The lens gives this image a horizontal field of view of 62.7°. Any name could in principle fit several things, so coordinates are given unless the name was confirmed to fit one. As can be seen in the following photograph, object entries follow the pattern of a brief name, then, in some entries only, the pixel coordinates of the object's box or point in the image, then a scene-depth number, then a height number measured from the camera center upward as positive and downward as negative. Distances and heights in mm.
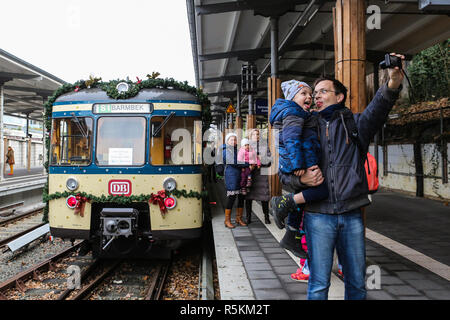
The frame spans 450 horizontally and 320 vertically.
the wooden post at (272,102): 9977 +1547
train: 5883 -93
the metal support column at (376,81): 13655 +2943
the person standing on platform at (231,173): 7625 -272
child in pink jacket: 7754 -67
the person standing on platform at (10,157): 24677 +342
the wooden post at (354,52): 4598 +1343
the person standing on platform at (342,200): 2738 -308
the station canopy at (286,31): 10367 +4363
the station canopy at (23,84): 16378 +4378
